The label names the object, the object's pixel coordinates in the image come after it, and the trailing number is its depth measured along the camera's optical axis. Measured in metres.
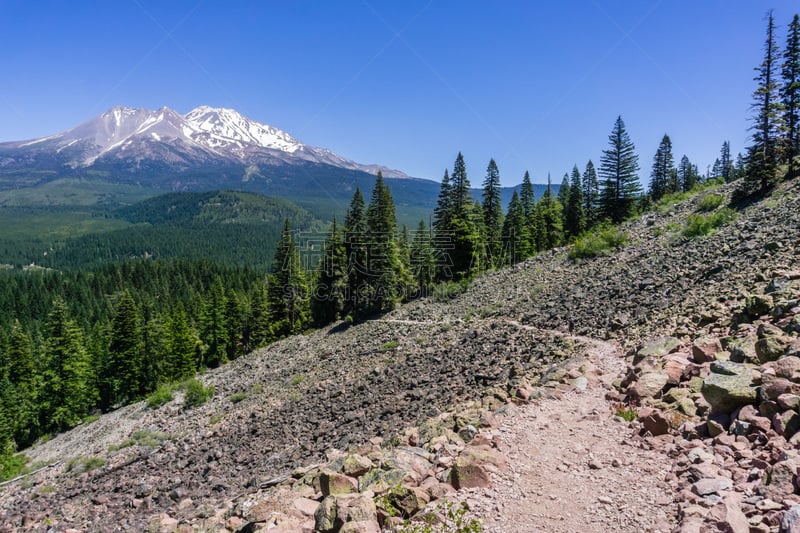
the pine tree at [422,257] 58.31
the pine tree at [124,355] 50.09
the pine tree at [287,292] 56.54
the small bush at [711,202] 28.14
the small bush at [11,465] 30.16
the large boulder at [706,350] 9.82
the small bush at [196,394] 31.56
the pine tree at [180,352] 53.69
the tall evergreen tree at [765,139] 26.88
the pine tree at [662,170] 76.94
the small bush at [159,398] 36.28
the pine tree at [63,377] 46.81
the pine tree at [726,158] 95.03
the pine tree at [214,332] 63.75
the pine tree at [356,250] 45.21
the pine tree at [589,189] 70.75
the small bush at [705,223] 22.91
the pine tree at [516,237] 57.59
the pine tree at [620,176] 50.81
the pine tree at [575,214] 65.18
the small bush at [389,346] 26.59
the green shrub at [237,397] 28.62
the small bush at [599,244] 28.84
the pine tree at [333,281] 48.62
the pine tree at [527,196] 71.53
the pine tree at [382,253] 42.81
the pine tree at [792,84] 34.75
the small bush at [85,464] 23.11
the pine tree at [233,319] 64.94
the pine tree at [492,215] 58.00
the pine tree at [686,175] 87.00
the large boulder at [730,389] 7.38
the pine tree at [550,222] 63.72
